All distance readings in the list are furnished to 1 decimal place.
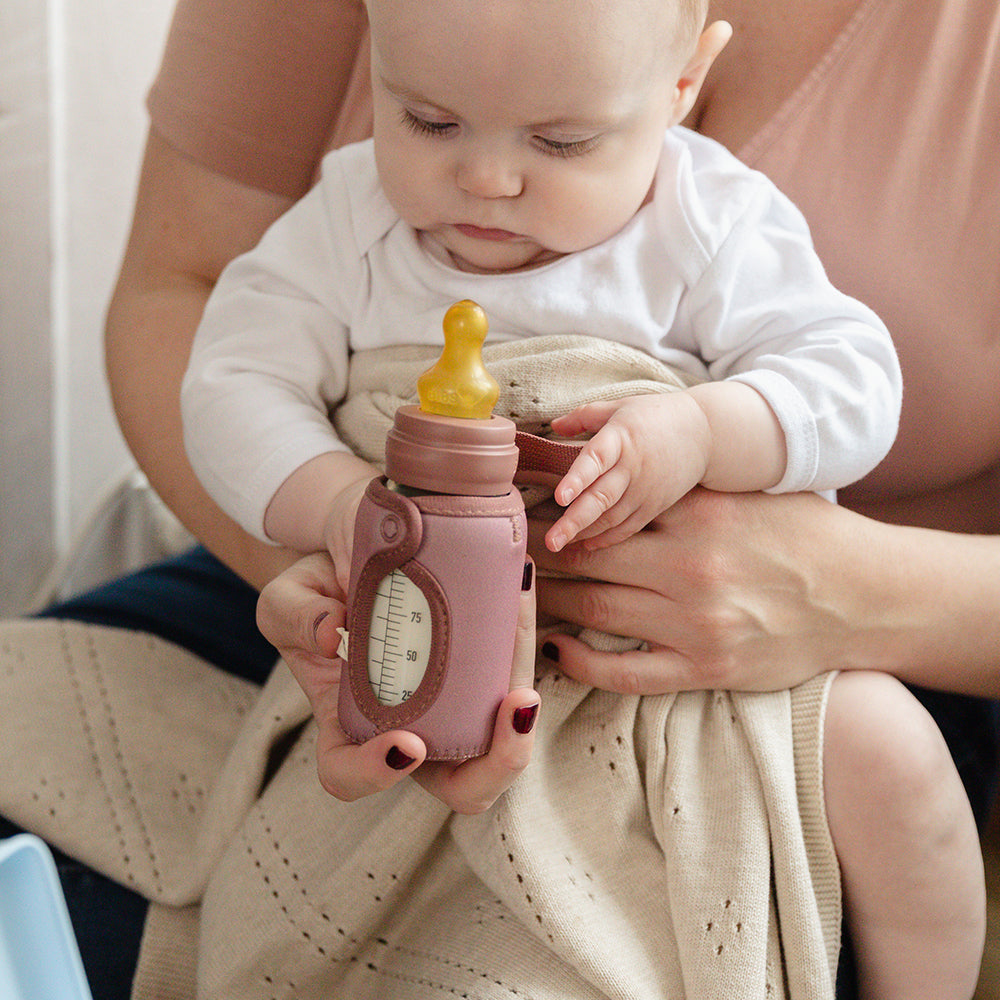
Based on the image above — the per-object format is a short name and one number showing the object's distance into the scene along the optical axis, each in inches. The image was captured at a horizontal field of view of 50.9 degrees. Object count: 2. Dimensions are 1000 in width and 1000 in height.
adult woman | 33.4
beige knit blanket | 30.4
